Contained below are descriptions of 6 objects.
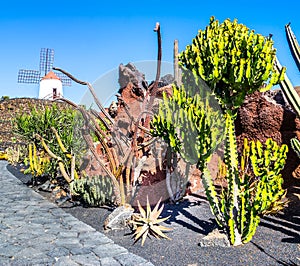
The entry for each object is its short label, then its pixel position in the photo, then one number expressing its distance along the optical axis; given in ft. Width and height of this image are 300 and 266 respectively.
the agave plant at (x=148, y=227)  13.62
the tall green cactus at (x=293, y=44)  14.12
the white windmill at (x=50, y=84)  126.11
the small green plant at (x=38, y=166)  28.56
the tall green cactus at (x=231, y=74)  10.86
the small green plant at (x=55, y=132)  25.81
